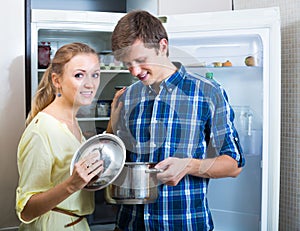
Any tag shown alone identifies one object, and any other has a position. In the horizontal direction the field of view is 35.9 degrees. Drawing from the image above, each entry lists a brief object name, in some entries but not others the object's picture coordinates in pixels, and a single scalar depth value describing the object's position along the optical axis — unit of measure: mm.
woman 1262
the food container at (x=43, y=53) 1946
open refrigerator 1816
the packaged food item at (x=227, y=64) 1862
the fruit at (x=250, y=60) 1851
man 1236
